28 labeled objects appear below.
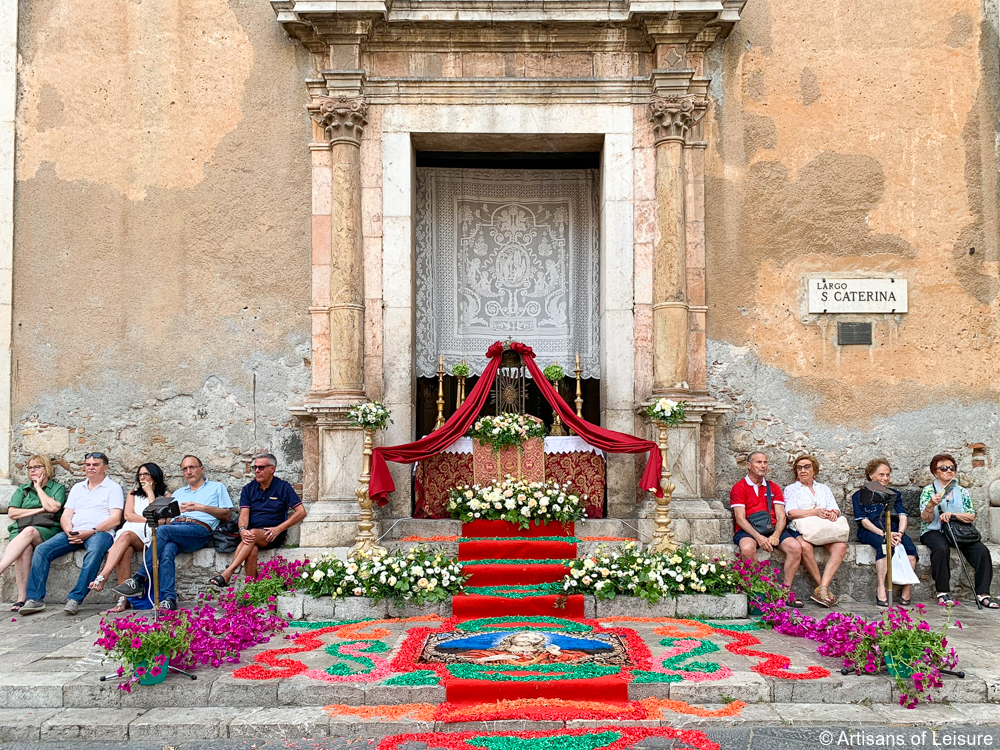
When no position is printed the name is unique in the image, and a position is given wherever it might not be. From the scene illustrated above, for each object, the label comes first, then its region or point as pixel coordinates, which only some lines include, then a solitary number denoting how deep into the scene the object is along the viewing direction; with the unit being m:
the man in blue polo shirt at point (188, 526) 6.75
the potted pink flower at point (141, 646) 4.87
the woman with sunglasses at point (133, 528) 7.04
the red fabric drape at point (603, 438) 7.21
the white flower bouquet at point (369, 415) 7.19
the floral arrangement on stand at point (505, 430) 7.75
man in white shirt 7.04
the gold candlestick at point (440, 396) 8.32
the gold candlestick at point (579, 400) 8.25
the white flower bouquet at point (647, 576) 6.51
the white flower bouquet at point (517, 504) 7.37
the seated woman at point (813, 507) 7.07
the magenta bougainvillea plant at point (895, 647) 4.88
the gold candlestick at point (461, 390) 8.54
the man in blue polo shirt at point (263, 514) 7.13
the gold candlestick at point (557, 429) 8.11
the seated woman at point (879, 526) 7.11
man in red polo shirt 7.07
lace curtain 8.91
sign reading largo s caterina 8.08
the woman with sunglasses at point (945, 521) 7.26
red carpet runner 6.41
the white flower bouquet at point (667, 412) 7.12
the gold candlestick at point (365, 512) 7.07
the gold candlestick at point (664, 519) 7.02
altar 7.86
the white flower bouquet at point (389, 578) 6.46
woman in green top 7.24
